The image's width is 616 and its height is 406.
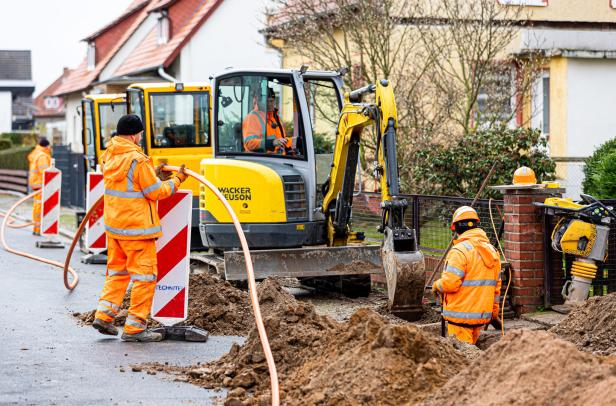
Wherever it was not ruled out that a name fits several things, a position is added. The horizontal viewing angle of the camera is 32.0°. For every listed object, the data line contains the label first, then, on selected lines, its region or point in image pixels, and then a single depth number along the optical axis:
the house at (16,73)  87.44
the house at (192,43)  35.16
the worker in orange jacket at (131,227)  9.96
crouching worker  9.30
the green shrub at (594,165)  16.14
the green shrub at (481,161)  16.33
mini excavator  13.12
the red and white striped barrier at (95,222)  16.72
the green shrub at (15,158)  42.81
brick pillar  11.63
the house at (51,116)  60.94
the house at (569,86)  24.17
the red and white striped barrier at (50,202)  20.89
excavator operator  13.79
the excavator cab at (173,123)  16.91
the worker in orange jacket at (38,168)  24.17
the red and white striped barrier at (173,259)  10.34
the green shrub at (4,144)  46.84
